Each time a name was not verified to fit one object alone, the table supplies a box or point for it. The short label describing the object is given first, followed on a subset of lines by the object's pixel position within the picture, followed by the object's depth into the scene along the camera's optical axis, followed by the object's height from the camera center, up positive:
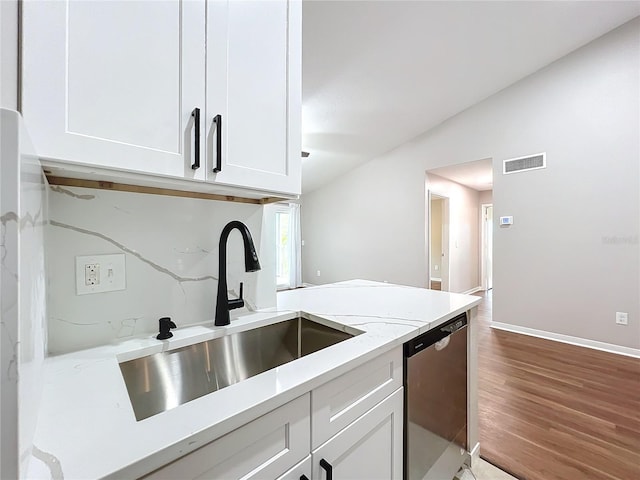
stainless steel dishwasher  1.06 -0.67
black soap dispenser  0.97 -0.29
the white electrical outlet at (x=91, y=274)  0.90 -0.10
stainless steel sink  0.91 -0.45
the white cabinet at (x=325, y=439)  0.55 -0.47
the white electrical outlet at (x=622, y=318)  2.90 -0.77
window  6.62 -0.07
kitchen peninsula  0.46 -0.33
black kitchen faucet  1.11 -0.09
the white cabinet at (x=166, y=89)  0.60 +0.40
